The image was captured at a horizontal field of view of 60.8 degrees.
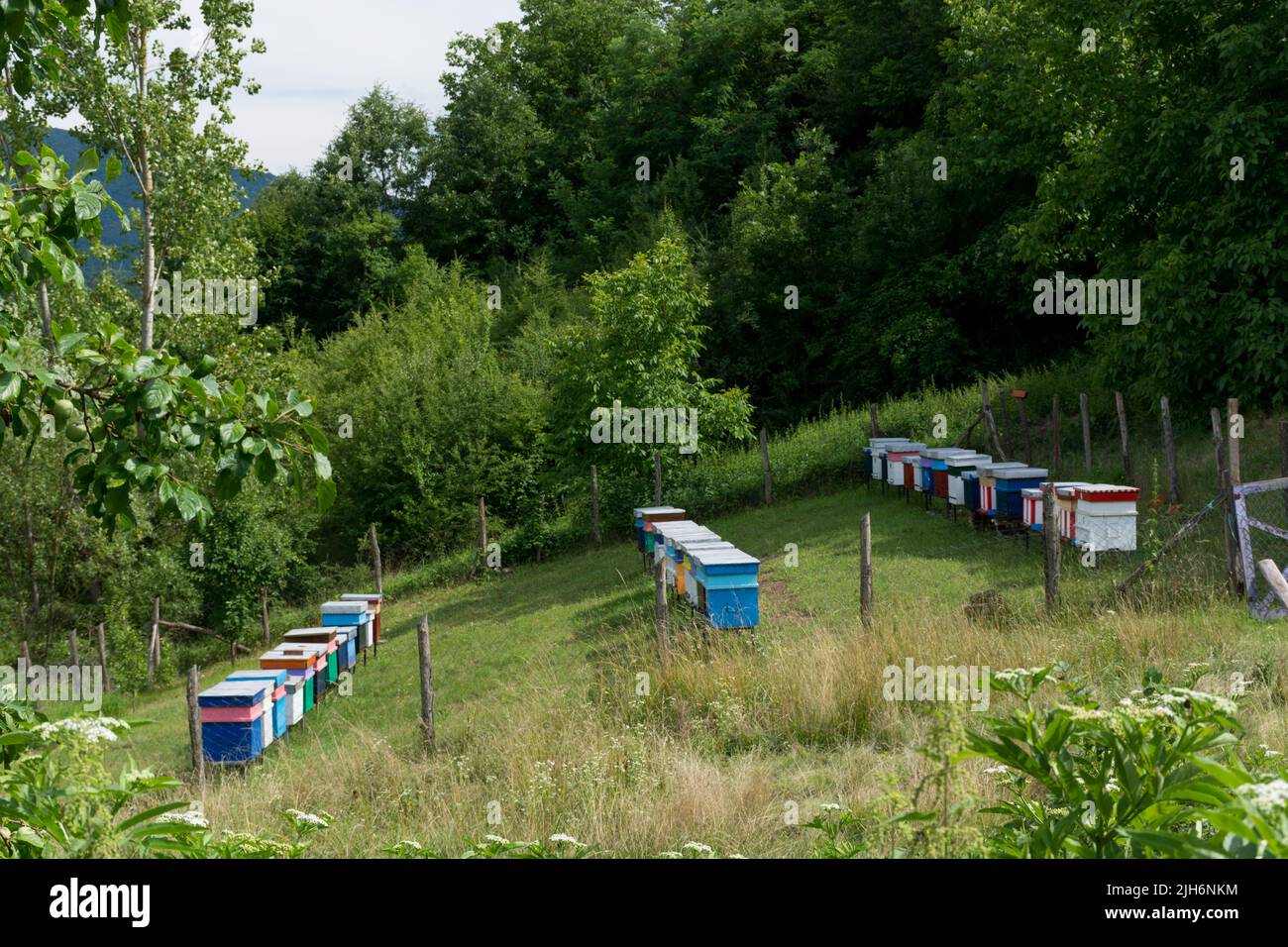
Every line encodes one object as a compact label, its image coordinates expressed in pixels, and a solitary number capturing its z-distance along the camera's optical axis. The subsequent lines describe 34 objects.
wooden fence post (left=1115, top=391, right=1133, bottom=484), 16.70
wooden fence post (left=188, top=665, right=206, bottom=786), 10.85
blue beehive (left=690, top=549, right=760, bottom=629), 11.30
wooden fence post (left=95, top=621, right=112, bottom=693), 20.83
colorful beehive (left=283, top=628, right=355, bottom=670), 14.86
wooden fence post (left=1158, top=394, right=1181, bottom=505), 15.14
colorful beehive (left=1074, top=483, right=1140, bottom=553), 13.06
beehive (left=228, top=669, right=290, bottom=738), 12.09
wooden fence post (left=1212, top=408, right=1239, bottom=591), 11.27
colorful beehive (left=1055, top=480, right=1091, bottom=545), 13.62
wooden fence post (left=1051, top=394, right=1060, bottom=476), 20.12
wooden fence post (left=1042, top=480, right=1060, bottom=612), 11.02
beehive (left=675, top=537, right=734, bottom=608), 12.52
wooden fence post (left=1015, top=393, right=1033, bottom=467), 21.00
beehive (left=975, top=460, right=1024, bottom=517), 16.08
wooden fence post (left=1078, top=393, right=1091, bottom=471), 18.98
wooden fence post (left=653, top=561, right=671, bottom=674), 9.52
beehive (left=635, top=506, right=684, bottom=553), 18.39
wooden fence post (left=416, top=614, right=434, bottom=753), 10.48
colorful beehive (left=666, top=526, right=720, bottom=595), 13.62
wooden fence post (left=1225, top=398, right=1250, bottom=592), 11.01
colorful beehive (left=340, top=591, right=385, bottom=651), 18.20
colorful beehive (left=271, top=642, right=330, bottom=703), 13.27
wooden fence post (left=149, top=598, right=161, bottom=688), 22.41
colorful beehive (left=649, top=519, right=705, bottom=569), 15.13
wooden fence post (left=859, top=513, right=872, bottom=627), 11.38
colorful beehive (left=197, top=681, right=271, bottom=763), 11.19
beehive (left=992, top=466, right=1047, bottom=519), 15.78
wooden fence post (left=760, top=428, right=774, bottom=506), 25.14
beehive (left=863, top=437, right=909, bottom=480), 21.78
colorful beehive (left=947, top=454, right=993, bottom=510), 17.48
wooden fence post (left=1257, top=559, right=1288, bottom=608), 8.69
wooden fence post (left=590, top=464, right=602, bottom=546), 24.93
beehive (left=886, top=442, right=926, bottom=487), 20.45
